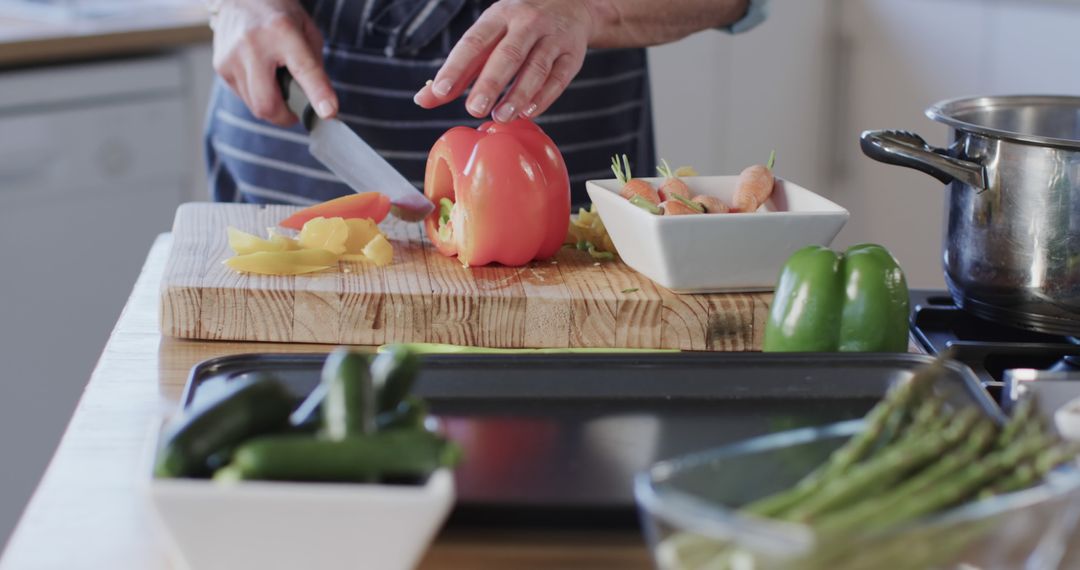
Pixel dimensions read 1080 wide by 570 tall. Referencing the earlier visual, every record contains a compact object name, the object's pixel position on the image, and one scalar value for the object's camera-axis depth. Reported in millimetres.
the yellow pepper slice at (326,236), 1347
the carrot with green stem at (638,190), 1327
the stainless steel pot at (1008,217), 1106
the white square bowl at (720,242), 1238
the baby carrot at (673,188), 1344
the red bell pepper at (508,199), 1356
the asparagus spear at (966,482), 662
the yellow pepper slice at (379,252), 1357
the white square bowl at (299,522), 690
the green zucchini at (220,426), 708
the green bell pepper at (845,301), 1094
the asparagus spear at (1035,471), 720
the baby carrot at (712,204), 1303
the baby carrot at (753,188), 1349
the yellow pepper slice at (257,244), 1333
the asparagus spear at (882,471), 675
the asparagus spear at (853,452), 694
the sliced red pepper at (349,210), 1457
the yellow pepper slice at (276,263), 1301
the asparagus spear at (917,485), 649
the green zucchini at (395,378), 765
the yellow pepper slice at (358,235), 1383
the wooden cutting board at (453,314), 1256
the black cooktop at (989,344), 1136
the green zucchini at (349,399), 719
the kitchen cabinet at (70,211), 2582
